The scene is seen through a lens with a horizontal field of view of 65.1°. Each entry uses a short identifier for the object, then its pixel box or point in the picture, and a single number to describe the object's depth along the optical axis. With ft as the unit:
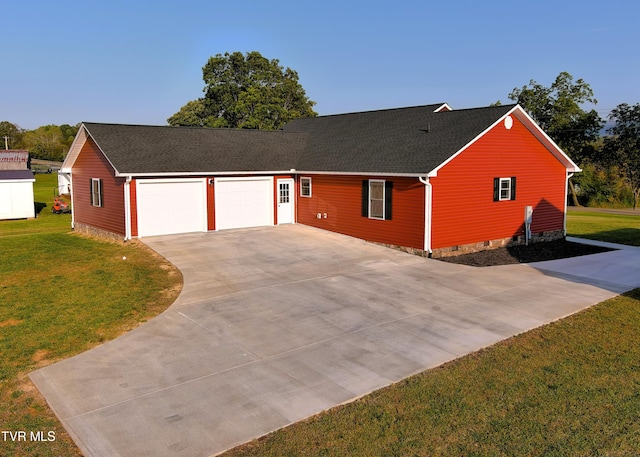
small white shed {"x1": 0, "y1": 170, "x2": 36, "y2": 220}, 97.86
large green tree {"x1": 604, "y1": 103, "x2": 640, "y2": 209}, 139.03
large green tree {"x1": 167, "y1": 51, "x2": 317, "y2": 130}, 168.55
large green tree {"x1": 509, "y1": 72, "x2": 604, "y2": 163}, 141.49
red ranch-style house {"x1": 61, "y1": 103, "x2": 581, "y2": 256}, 56.08
